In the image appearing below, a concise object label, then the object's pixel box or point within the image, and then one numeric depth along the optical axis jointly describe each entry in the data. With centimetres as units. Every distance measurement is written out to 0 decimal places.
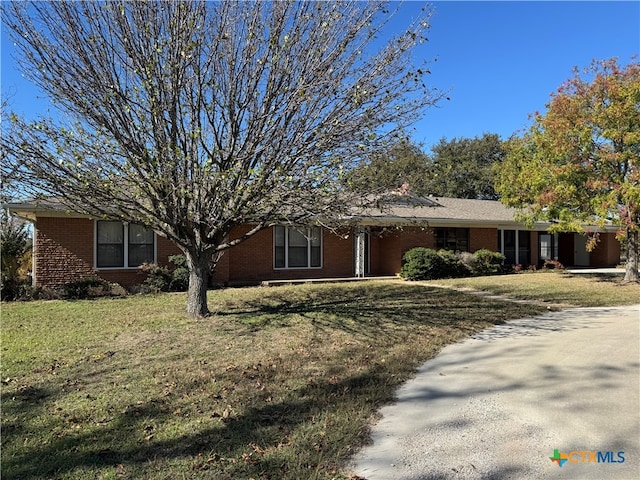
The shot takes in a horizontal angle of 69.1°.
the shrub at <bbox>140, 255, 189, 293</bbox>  1359
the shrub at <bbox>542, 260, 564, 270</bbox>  2275
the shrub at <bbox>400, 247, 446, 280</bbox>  1692
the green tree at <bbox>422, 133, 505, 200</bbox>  4016
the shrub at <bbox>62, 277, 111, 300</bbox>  1249
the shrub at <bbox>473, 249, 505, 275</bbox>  1894
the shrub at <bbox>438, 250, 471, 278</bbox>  1794
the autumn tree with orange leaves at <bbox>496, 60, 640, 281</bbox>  1417
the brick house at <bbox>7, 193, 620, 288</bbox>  1341
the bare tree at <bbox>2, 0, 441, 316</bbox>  716
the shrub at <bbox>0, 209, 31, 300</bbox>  1199
